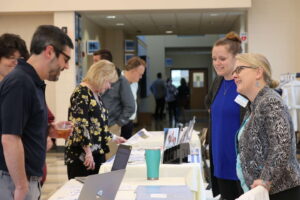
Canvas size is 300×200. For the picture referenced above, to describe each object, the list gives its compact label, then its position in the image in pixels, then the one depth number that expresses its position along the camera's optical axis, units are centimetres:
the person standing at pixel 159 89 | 1737
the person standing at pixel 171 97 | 1647
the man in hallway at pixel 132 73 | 543
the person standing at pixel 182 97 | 1672
